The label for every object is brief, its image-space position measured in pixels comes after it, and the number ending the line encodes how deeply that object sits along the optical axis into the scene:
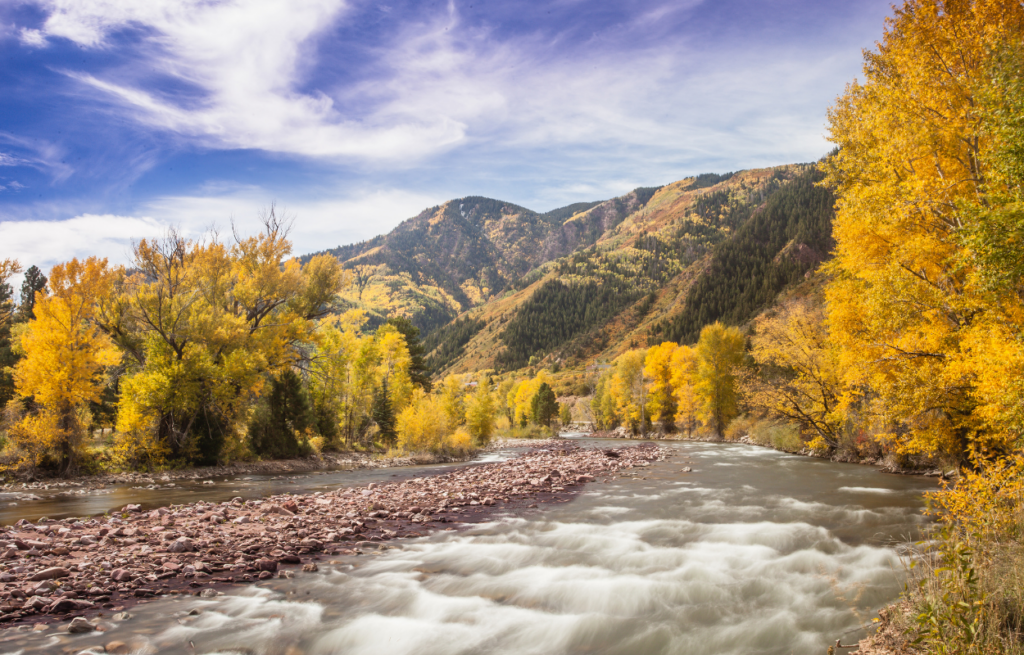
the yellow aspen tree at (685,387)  66.06
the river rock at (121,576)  9.06
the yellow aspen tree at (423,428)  41.25
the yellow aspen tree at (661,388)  73.69
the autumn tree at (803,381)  30.56
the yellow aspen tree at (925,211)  13.49
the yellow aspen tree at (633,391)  75.31
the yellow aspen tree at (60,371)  24.33
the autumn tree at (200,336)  29.00
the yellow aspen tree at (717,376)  59.78
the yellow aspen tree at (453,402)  45.38
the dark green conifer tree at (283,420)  35.50
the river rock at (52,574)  8.75
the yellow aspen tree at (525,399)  102.31
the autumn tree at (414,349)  64.44
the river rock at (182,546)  10.98
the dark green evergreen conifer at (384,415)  49.75
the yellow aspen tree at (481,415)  53.97
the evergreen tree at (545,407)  87.25
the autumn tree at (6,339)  27.33
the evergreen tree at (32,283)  51.65
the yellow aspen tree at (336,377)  43.65
